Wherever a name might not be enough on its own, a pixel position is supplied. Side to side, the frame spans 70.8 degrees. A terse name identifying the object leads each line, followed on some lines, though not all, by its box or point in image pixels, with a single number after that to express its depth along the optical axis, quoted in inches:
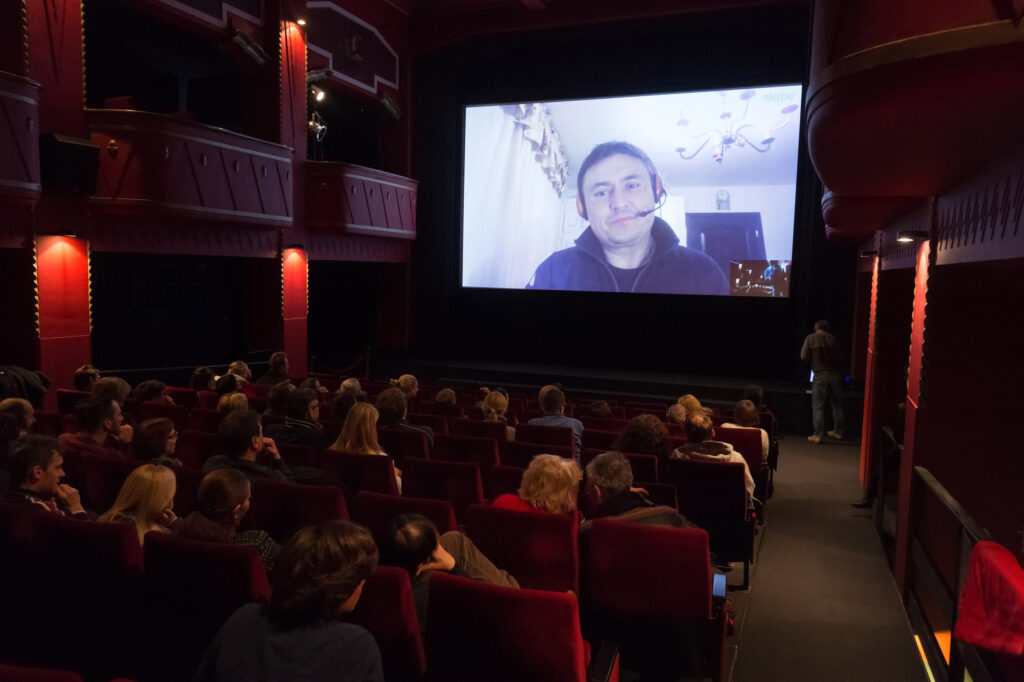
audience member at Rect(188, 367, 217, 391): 262.0
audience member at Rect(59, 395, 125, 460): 157.5
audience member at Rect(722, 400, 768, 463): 227.3
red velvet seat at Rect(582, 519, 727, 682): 109.2
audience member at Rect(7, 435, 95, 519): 112.3
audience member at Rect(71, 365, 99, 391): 235.0
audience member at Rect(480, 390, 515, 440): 232.1
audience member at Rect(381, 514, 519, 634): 87.8
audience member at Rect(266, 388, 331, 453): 175.3
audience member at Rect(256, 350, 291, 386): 279.7
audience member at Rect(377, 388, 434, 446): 191.2
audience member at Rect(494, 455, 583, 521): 121.6
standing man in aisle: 358.3
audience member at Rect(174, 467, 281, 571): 97.2
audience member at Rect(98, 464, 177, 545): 105.7
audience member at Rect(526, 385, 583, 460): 209.5
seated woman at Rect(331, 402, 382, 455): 160.6
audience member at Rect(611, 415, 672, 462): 173.9
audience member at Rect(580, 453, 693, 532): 119.1
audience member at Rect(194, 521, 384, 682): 62.4
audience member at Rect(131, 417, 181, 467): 141.9
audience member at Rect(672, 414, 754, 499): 176.9
